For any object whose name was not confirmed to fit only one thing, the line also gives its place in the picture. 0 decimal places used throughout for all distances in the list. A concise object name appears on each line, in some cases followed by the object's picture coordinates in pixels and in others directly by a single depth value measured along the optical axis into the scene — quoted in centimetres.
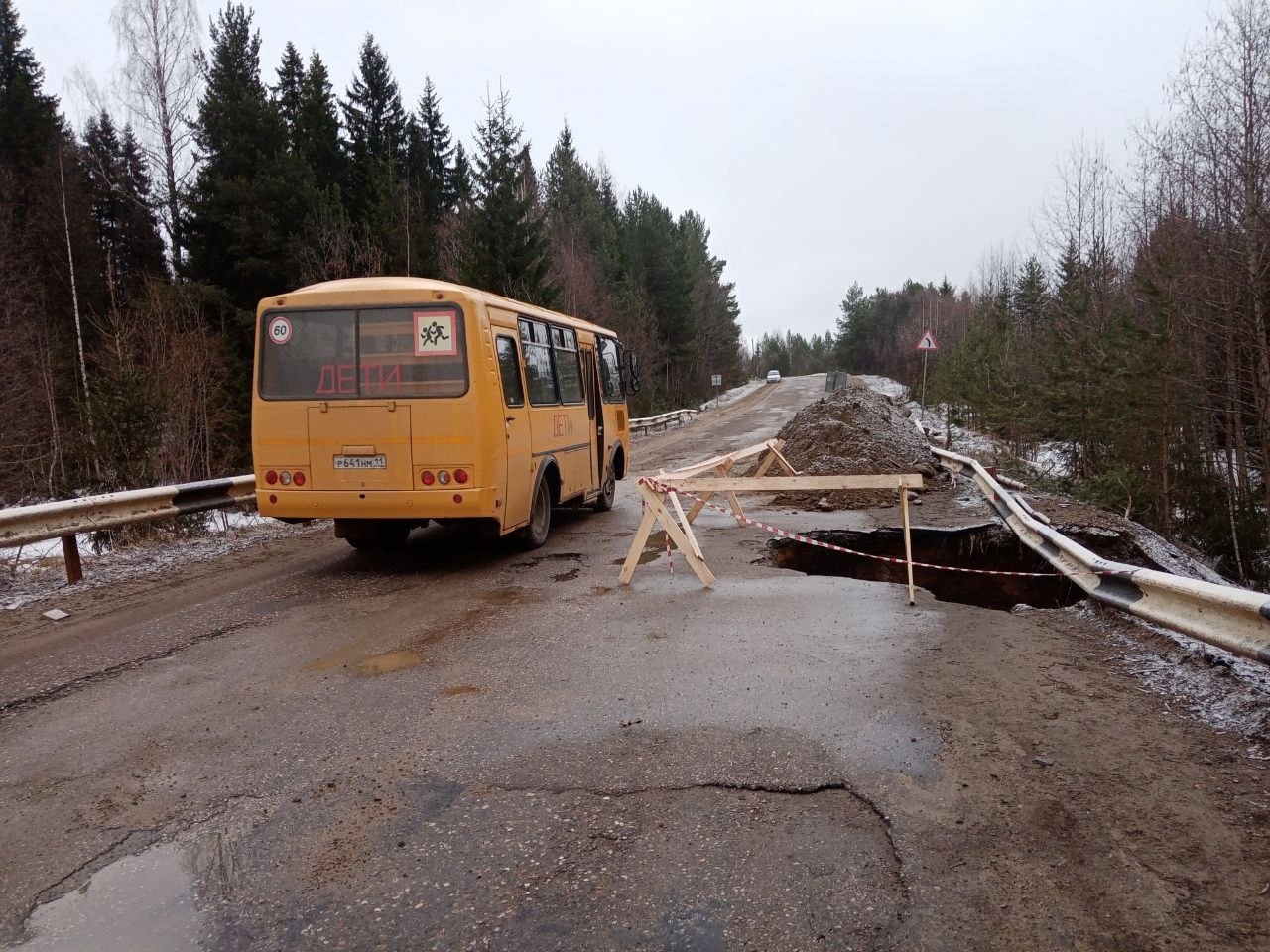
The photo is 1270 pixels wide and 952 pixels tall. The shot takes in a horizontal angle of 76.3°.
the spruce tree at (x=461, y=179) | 3869
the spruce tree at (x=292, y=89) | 3030
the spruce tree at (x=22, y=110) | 2920
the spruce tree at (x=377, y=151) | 2606
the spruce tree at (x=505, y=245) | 2881
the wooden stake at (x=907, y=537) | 682
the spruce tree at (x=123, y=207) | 3106
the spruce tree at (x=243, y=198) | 2442
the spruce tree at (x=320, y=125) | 3095
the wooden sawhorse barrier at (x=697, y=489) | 726
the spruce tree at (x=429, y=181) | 2830
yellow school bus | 768
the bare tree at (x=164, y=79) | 2550
